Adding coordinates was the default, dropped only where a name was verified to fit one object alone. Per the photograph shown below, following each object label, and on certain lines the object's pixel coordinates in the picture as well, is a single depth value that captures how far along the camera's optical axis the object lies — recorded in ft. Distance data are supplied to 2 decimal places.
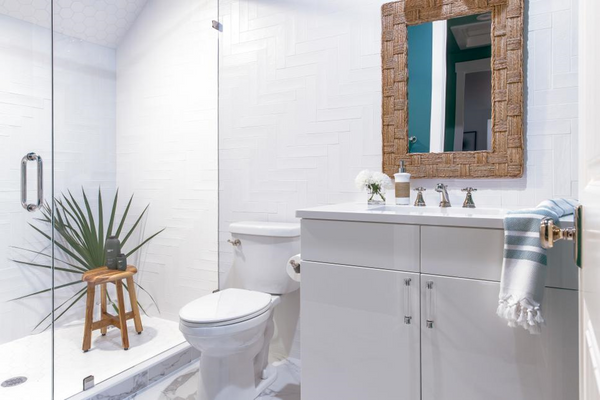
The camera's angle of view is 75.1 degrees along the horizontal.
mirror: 5.25
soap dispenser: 5.70
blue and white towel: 3.50
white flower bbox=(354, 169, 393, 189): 5.78
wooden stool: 6.89
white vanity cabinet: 3.75
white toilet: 5.33
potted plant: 6.54
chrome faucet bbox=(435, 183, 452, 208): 5.56
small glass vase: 5.90
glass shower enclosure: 6.25
